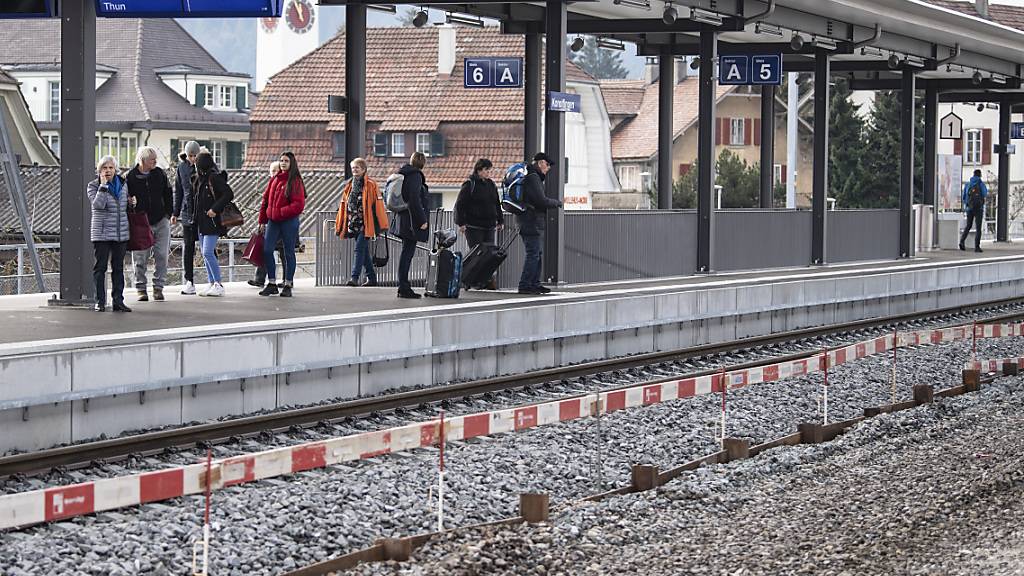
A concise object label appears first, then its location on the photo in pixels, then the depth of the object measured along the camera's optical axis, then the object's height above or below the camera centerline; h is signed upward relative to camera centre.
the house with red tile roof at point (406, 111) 80.00 +4.89
